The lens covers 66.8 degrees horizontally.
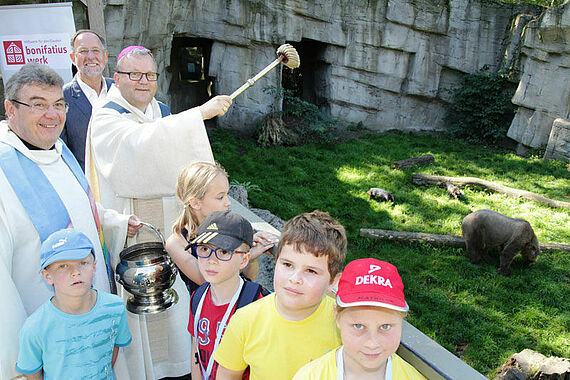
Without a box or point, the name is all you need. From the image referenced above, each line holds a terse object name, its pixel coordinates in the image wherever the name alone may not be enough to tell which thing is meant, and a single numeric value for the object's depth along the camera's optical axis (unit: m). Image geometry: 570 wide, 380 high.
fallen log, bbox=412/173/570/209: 7.35
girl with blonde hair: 1.96
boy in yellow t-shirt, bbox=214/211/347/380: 1.47
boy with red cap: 1.25
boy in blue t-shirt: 1.56
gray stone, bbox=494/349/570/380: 2.98
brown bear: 5.28
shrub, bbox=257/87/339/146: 10.08
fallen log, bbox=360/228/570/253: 5.86
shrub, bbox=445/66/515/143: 11.26
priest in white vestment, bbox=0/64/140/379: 1.61
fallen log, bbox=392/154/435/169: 8.88
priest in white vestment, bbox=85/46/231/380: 2.14
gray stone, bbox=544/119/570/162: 9.43
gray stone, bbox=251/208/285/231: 5.35
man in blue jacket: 3.17
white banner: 4.68
